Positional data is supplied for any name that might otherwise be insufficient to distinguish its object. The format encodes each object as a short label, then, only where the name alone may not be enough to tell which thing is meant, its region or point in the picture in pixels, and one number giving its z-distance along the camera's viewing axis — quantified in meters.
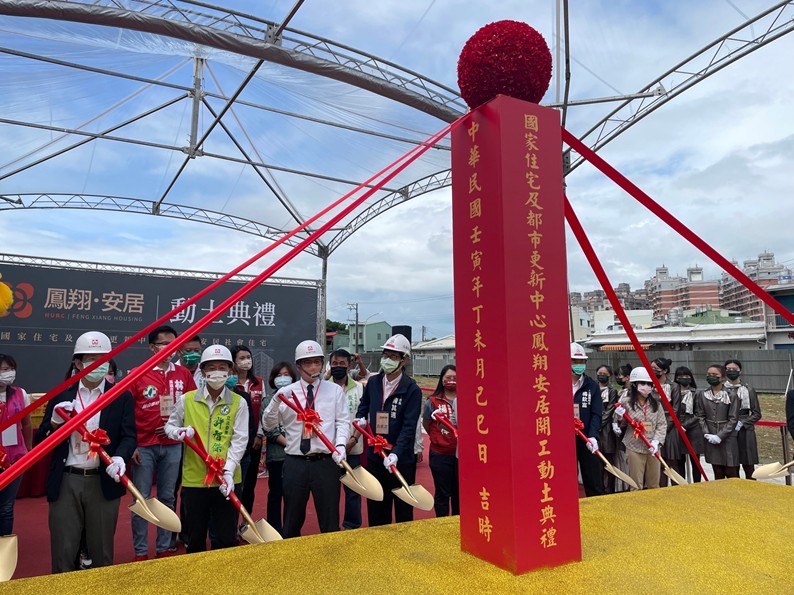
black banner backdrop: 5.85
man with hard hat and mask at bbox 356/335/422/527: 3.17
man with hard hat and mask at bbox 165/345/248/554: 2.67
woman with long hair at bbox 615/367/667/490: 4.05
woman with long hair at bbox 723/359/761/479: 4.37
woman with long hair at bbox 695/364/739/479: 4.42
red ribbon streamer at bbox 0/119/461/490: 1.26
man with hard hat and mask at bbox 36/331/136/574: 2.47
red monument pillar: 1.58
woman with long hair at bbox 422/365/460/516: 3.50
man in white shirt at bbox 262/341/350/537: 2.80
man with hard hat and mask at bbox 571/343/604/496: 3.91
